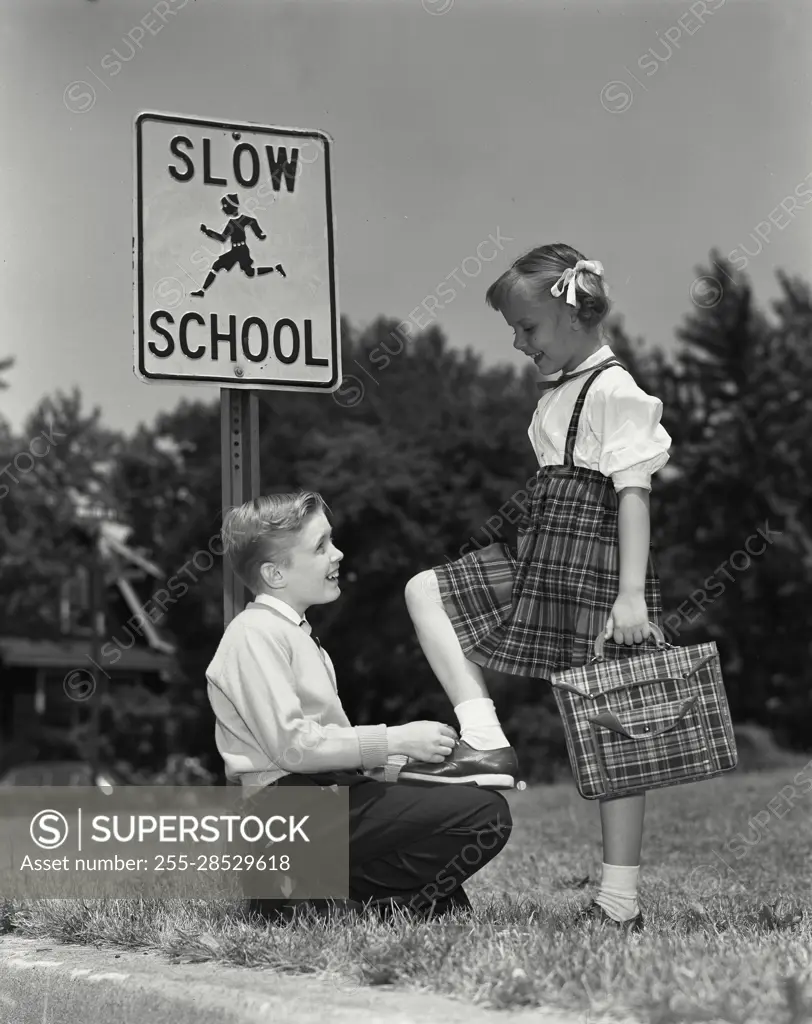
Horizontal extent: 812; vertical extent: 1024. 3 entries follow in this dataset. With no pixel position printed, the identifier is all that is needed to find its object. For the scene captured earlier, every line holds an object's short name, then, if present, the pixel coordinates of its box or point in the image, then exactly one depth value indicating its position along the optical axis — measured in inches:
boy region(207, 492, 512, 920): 142.1
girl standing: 147.9
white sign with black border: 163.9
